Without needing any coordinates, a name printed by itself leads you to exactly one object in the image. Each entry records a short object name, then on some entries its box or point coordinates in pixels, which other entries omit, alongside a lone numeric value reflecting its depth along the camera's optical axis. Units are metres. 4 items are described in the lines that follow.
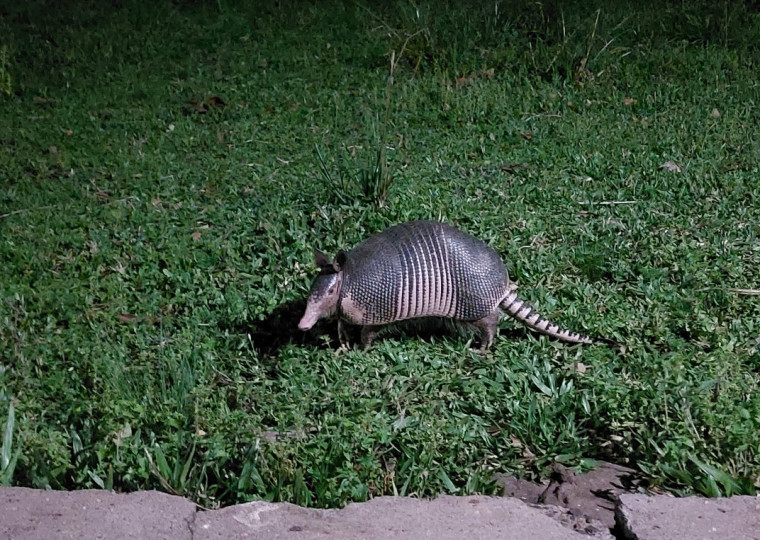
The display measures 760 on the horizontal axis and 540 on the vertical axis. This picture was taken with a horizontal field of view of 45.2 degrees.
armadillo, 3.91
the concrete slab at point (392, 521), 2.91
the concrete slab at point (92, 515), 2.91
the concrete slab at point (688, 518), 2.90
